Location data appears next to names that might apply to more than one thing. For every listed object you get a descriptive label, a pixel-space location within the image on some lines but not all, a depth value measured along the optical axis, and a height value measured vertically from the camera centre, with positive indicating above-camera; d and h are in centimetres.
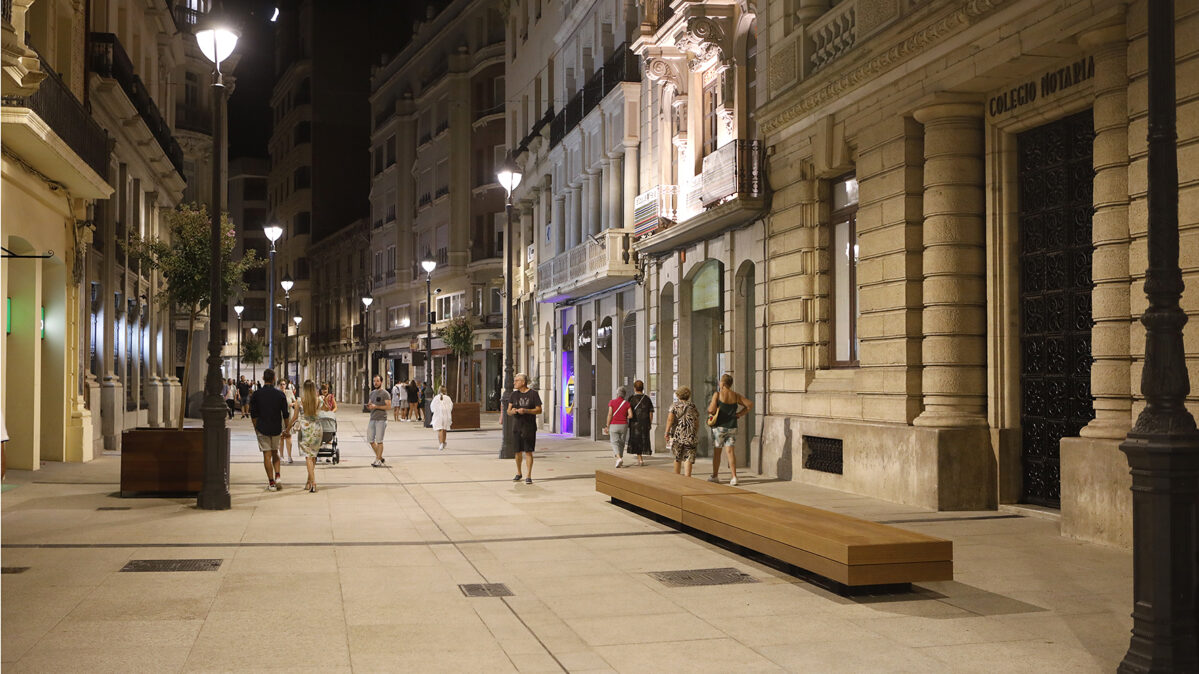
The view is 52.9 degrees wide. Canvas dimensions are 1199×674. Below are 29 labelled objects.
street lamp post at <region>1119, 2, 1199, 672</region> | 629 -47
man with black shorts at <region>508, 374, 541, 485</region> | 1909 -86
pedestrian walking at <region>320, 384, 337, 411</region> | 2616 -81
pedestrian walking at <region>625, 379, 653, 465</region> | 2316 -111
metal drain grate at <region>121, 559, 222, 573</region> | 1050 -179
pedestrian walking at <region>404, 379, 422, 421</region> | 4819 -137
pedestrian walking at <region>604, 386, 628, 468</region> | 2314 -121
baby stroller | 2283 -150
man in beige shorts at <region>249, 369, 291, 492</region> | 1803 -84
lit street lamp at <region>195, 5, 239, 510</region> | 1521 +19
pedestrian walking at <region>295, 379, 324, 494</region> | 1812 -97
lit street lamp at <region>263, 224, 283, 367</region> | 3684 +407
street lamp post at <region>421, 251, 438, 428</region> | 4244 +50
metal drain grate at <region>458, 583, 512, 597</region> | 947 -182
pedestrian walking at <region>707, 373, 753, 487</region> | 1862 -82
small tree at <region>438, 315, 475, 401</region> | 5619 +124
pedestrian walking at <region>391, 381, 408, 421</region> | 4938 -149
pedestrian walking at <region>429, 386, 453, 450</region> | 2887 -124
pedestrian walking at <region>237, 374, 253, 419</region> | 5206 -135
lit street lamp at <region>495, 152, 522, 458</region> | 2775 +180
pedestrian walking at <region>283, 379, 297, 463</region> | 2468 -75
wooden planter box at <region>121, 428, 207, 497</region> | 1638 -132
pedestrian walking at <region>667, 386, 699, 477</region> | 1862 -103
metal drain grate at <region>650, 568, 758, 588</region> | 991 -181
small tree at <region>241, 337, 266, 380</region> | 7912 +80
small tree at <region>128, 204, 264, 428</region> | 2316 +204
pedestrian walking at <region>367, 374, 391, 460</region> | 2355 -122
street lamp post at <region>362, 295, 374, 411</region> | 6722 +17
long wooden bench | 901 -144
